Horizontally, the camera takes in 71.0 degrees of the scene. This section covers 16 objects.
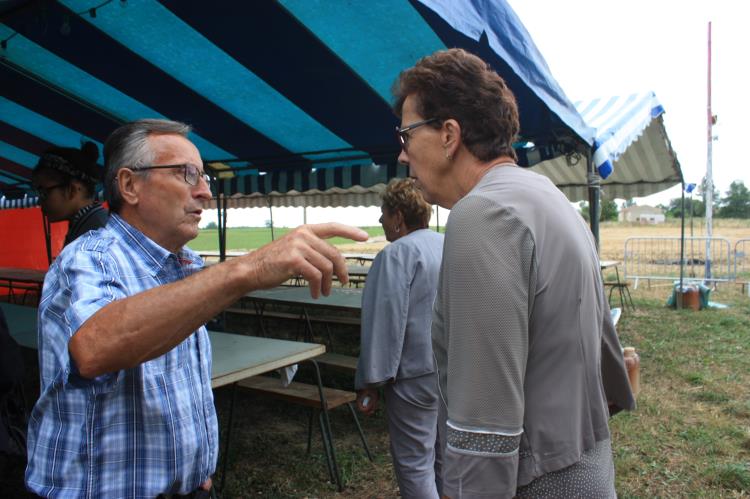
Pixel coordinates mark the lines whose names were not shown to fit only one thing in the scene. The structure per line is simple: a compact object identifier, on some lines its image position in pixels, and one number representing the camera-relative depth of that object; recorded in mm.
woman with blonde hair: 2604
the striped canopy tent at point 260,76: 3590
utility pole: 11203
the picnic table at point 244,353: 2626
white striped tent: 4621
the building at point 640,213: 80575
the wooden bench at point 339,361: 4121
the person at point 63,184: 2957
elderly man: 873
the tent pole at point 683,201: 8166
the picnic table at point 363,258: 12705
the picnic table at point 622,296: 8711
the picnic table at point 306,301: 4988
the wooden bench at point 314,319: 5957
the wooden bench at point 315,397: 3379
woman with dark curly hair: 1049
